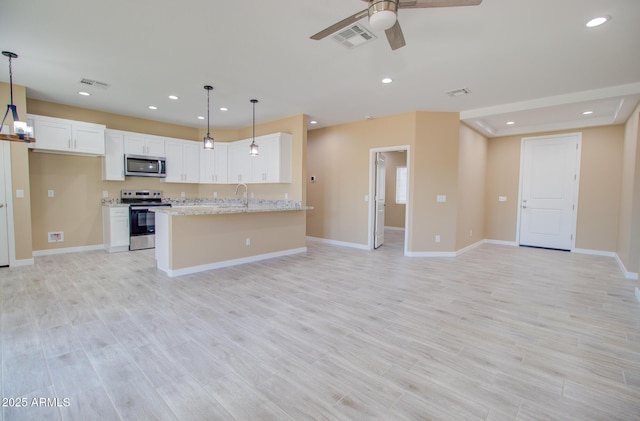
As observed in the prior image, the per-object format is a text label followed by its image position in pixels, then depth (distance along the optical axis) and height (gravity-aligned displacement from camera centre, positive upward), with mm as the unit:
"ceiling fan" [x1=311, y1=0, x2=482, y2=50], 1789 +1219
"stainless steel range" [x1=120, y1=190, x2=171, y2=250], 5629 -448
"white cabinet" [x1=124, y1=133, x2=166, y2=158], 5816 +1073
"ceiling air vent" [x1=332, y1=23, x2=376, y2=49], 2664 +1576
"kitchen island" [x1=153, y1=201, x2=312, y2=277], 4125 -655
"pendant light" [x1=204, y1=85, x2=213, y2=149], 4332 +838
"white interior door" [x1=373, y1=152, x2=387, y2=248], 6188 -33
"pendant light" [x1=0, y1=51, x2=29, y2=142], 3041 +747
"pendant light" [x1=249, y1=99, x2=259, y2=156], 4891 +850
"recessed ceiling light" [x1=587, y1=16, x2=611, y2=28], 2439 +1554
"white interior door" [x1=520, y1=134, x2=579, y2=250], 6125 +191
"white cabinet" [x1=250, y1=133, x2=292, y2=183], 5789 +820
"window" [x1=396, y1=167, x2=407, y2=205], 9383 +435
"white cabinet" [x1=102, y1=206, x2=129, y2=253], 5473 -627
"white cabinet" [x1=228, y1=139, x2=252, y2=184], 6566 +813
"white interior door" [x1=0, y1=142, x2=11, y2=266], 4199 -269
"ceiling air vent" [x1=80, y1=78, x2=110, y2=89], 4066 +1636
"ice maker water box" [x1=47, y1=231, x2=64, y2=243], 5246 -772
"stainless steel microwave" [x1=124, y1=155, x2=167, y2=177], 5785 +627
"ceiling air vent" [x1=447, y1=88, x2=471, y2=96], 4203 +1600
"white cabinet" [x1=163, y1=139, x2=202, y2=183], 6461 +823
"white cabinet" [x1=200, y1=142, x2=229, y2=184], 6969 +785
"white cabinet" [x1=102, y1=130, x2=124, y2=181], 5562 +761
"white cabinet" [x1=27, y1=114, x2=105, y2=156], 4781 +1049
